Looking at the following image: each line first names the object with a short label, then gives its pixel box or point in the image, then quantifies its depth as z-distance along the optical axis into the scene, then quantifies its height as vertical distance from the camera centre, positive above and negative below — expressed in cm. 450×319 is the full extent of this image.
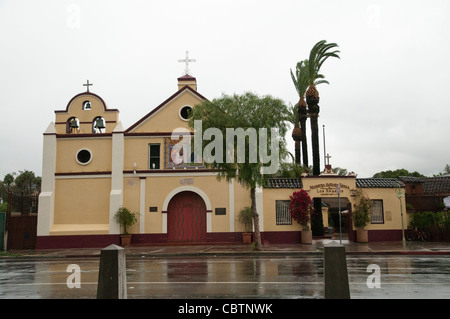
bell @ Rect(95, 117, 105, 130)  2664 +617
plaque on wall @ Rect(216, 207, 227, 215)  2489 +58
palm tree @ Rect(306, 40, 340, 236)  2798 +845
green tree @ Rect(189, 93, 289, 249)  1981 +464
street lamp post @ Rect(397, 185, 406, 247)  2367 +132
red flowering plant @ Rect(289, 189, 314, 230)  2303 +72
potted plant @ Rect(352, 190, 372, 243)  2364 +26
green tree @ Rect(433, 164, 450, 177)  6900 +825
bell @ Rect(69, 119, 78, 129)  2680 +624
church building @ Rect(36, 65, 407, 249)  2420 +168
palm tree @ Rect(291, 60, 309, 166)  3150 +1018
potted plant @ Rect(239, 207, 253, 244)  2419 -8
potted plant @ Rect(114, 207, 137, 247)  2414 +9
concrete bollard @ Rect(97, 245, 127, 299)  636 -80
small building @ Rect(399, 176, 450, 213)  2723 +170
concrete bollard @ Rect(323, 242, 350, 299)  618 -80
